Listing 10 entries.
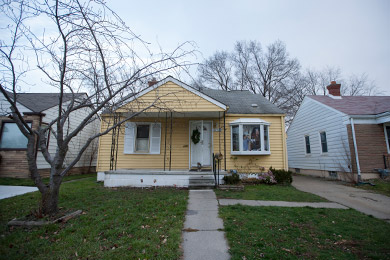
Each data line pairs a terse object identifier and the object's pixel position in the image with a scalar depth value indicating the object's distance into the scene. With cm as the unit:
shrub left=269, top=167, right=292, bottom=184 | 849
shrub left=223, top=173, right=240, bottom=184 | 784
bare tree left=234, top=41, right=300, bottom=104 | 2210
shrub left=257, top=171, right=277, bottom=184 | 848
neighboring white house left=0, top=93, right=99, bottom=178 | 953
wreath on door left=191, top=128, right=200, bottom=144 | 952
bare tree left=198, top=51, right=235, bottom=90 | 2275
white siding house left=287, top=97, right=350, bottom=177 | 1045
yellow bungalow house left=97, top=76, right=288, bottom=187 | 936
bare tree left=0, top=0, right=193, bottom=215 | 364
